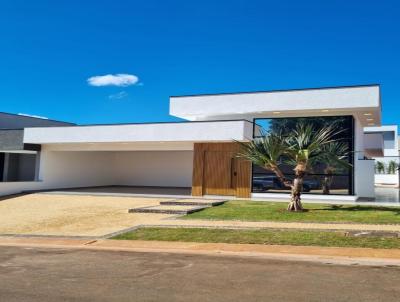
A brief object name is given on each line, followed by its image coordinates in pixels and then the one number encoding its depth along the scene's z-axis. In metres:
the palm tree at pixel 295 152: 15.33
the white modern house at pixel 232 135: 20.16
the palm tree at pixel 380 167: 48.86
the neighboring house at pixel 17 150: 26.34
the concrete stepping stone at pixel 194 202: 18.61
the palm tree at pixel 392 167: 48.25
